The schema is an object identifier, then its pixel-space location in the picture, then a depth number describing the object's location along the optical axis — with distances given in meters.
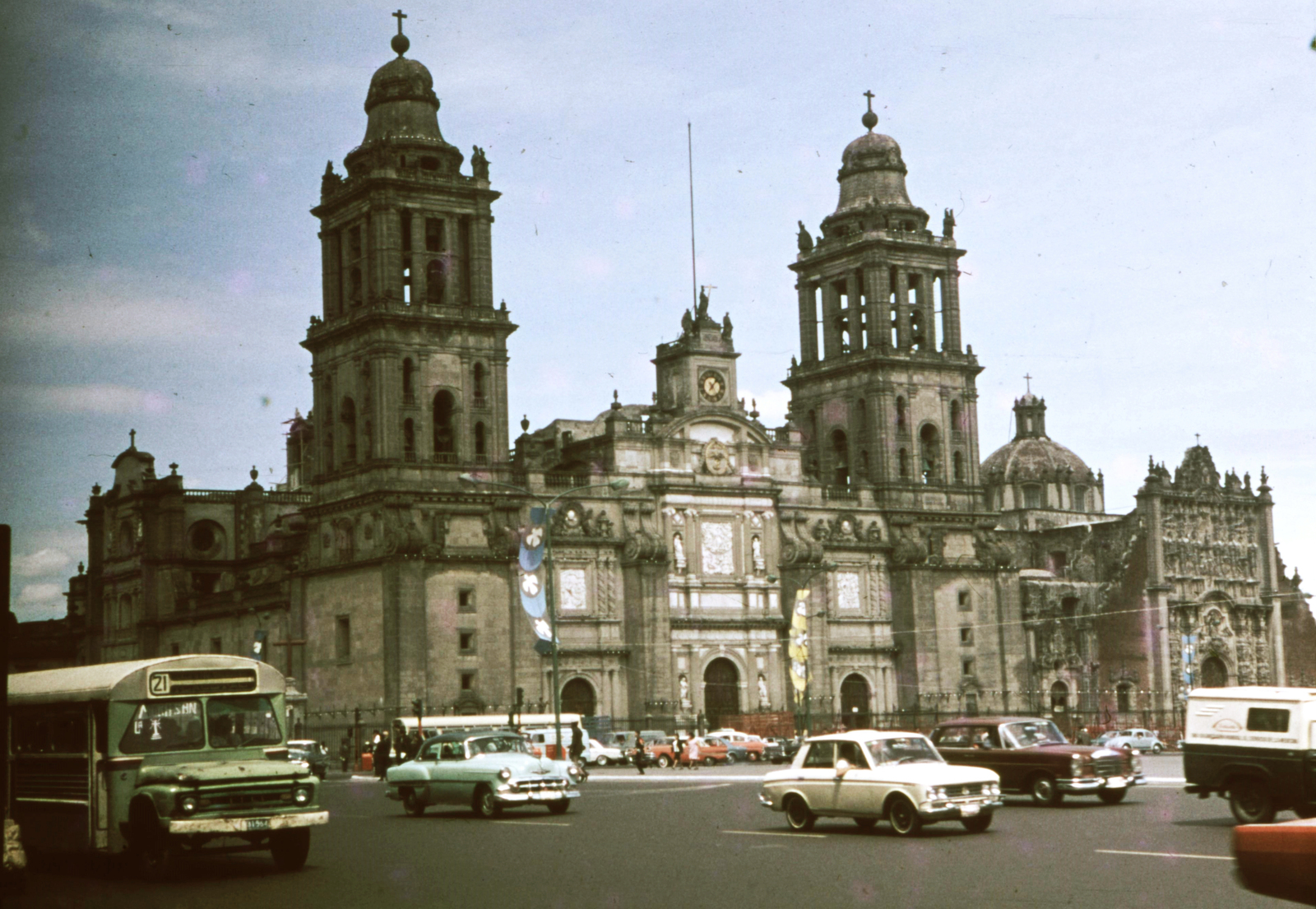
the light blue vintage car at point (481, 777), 29.59
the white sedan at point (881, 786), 24.22
